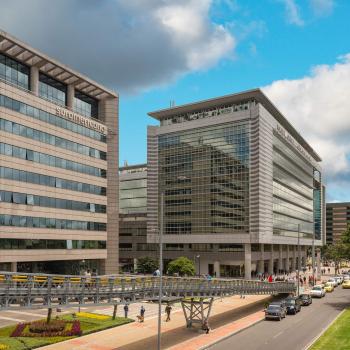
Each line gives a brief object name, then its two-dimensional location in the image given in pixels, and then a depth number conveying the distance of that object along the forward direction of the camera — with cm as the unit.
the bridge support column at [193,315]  4511
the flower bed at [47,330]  4025
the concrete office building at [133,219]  13675
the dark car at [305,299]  6302
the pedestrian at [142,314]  4795
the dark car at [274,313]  5056
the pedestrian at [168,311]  4857
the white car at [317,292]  7375
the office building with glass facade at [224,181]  10950
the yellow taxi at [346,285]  9076
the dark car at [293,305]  5453
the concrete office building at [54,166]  6688
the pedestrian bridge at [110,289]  2872
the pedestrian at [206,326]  4382
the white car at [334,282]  9226
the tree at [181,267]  8806
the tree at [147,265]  10319
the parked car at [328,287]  8444
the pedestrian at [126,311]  4928
